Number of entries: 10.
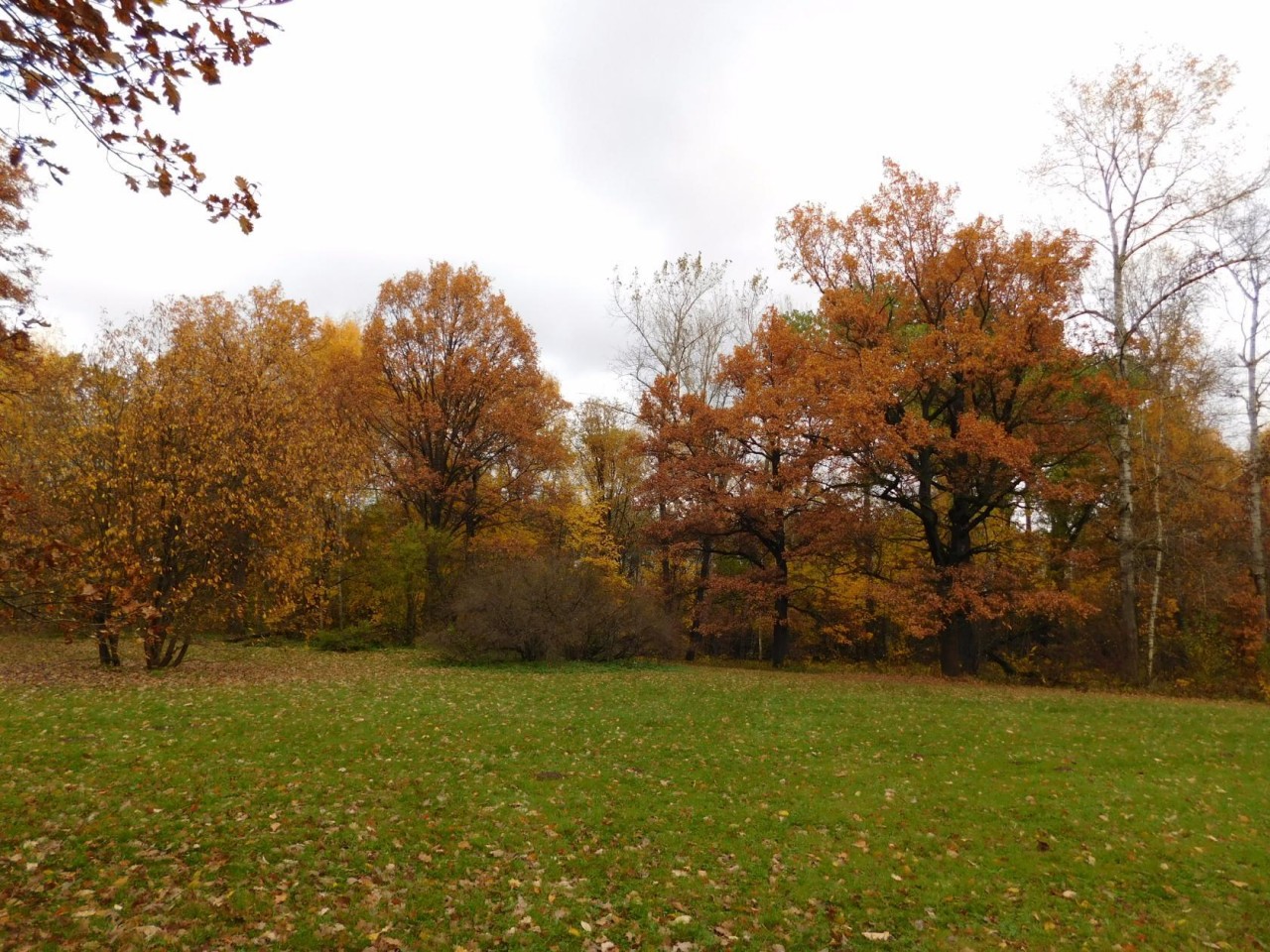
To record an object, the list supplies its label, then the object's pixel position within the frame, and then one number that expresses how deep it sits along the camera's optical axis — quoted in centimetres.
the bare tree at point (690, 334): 3041
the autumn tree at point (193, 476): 1539
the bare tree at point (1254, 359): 1975
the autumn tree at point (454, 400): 2809
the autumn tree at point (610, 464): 3397
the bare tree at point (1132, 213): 1938
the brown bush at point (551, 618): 2066
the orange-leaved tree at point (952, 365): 1881
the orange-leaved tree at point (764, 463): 2108
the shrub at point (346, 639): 2455
